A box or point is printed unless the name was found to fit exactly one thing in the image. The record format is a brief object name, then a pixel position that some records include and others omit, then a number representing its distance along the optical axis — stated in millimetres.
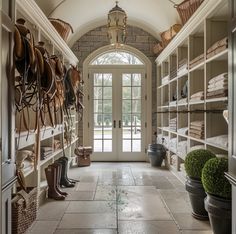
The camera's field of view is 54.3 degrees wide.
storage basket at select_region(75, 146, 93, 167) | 5231
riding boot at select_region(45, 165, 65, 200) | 3116
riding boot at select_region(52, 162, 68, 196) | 3154
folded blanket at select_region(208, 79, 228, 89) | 2443
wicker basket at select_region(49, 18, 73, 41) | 3965
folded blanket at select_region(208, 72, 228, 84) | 2443
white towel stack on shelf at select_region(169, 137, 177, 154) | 4307
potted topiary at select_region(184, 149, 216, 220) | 2488
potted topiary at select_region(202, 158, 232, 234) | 1955
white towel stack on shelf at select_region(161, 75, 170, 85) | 4945
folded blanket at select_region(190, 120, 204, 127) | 3130
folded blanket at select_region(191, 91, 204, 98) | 3101
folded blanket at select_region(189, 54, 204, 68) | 3154
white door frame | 5706
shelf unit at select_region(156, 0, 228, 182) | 2907
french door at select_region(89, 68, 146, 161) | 5735
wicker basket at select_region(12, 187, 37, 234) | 2121
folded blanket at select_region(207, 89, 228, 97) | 2454
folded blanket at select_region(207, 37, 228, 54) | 2482
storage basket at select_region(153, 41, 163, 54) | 5372
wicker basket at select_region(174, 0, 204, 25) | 3363
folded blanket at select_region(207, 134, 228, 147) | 2473
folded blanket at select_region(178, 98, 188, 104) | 3744
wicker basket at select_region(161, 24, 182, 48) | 4462
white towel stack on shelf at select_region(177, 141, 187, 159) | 3746
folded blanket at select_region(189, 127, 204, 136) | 3092
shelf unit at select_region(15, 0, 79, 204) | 2500
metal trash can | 5103
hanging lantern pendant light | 3288
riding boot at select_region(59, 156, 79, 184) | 3607
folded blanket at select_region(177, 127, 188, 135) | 3699
